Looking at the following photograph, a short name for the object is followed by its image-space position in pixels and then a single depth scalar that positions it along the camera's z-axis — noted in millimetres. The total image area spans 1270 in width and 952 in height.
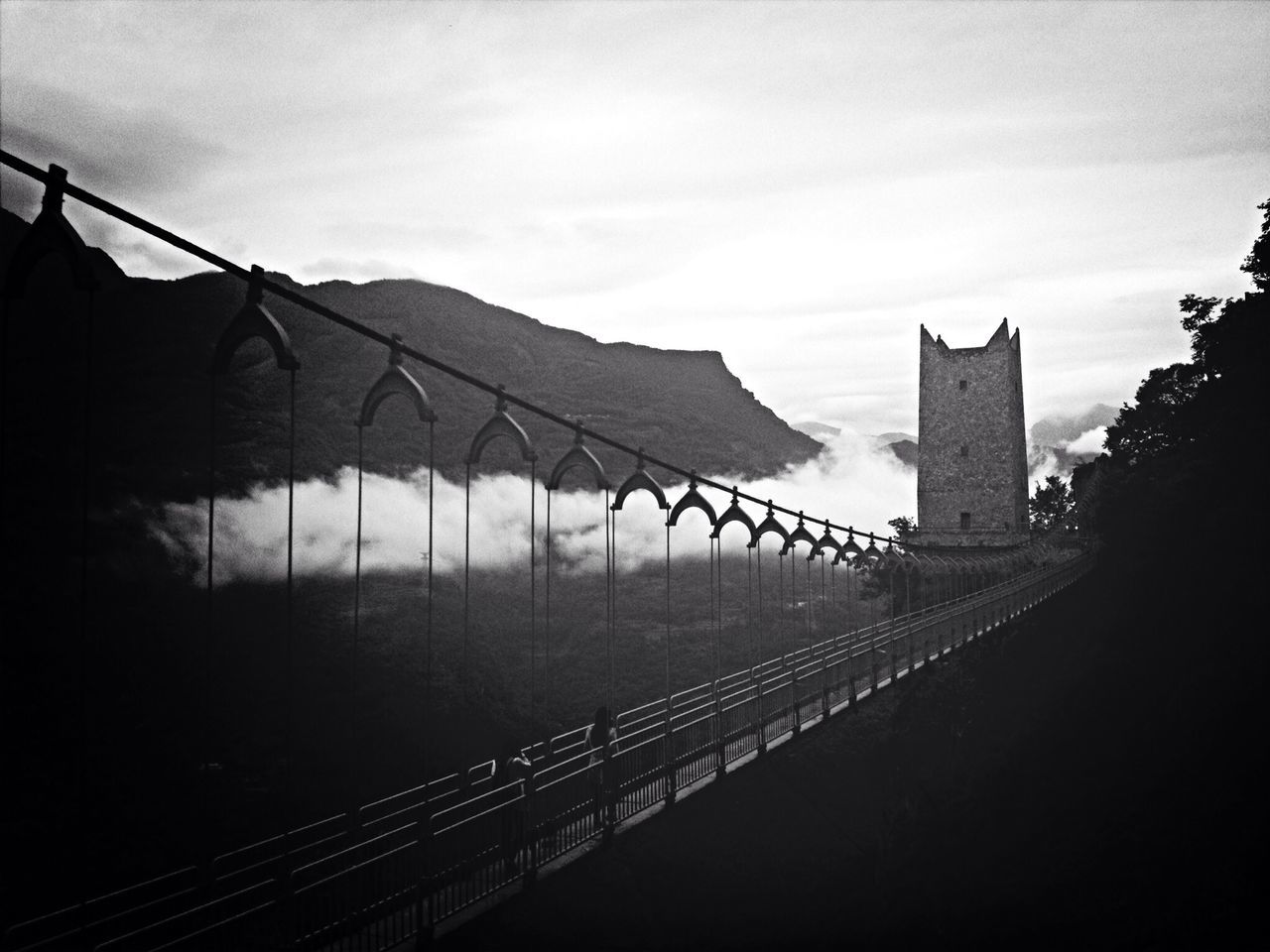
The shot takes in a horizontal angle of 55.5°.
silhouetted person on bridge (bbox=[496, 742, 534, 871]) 10141
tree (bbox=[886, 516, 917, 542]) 57125
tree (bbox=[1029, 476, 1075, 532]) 64250
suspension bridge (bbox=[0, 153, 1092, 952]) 6801
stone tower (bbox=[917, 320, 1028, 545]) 55938
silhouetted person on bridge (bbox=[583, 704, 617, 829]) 11836
